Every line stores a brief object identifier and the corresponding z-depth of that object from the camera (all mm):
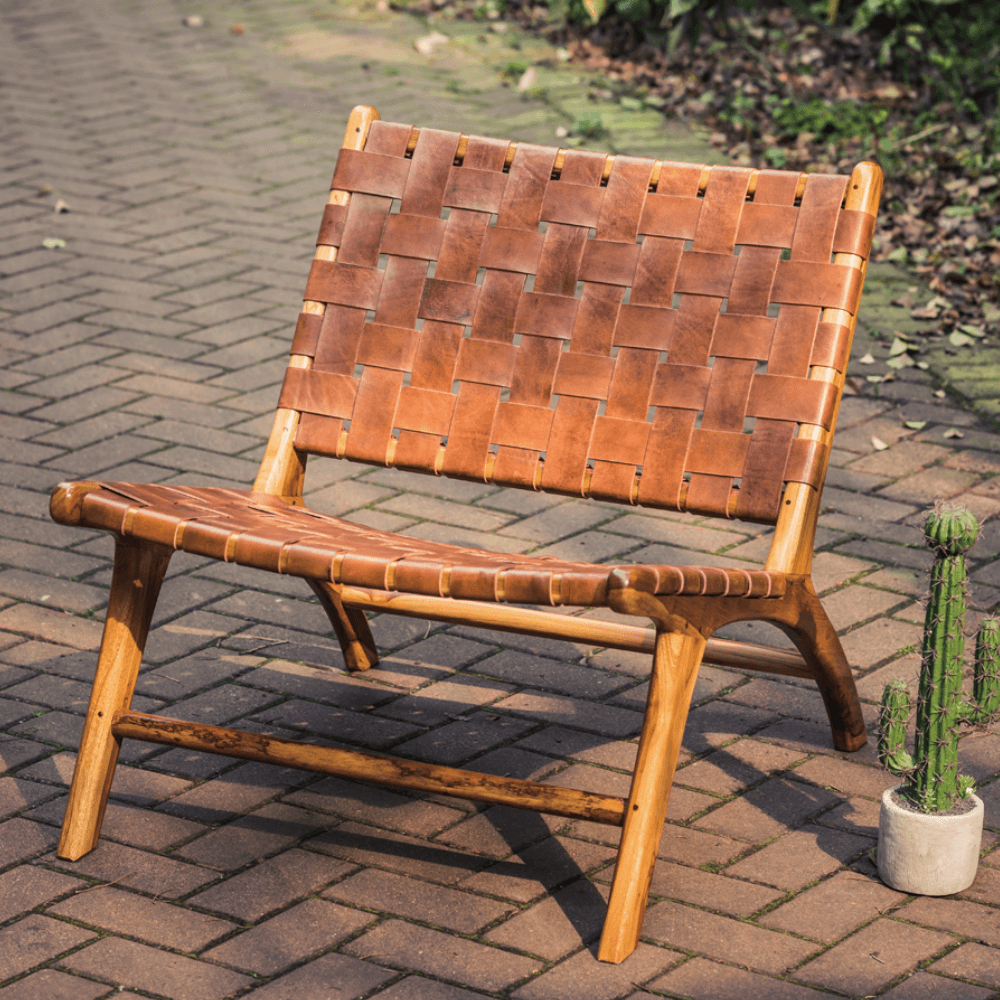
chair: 4562
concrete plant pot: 4734
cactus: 4598
